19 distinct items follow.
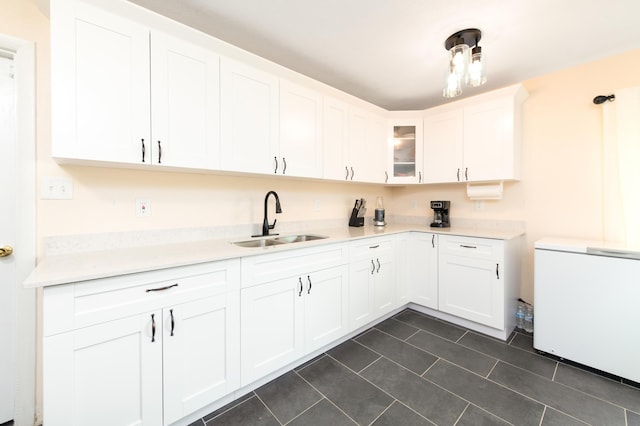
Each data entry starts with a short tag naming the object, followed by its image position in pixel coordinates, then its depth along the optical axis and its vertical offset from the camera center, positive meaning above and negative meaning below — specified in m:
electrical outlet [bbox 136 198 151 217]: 1.67 +0.05
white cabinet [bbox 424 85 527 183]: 2.37 +0.75
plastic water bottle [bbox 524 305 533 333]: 2.38 -1.02
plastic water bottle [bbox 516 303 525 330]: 2.45 -1.01
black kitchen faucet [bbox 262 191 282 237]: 2.12 -0.02
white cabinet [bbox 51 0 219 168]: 1.21 +0.66
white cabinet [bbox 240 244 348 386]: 1.56 -0.65
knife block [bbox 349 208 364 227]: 2.92 -0.08
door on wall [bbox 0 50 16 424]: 1.35 -0.01
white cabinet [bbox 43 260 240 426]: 1.04 -0.62
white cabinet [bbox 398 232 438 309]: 2.65 -0.59
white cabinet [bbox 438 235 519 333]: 2.22 -0.63
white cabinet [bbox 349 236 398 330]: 2.20 -0.63
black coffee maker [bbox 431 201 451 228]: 2.97 -0.01
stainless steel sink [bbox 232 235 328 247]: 2.01 -0.23
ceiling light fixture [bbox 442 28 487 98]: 1.73 +1.05
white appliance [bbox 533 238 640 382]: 1.67 -0.66
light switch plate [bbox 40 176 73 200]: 1.40 +0.15
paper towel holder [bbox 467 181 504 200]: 2.58 +0.23
